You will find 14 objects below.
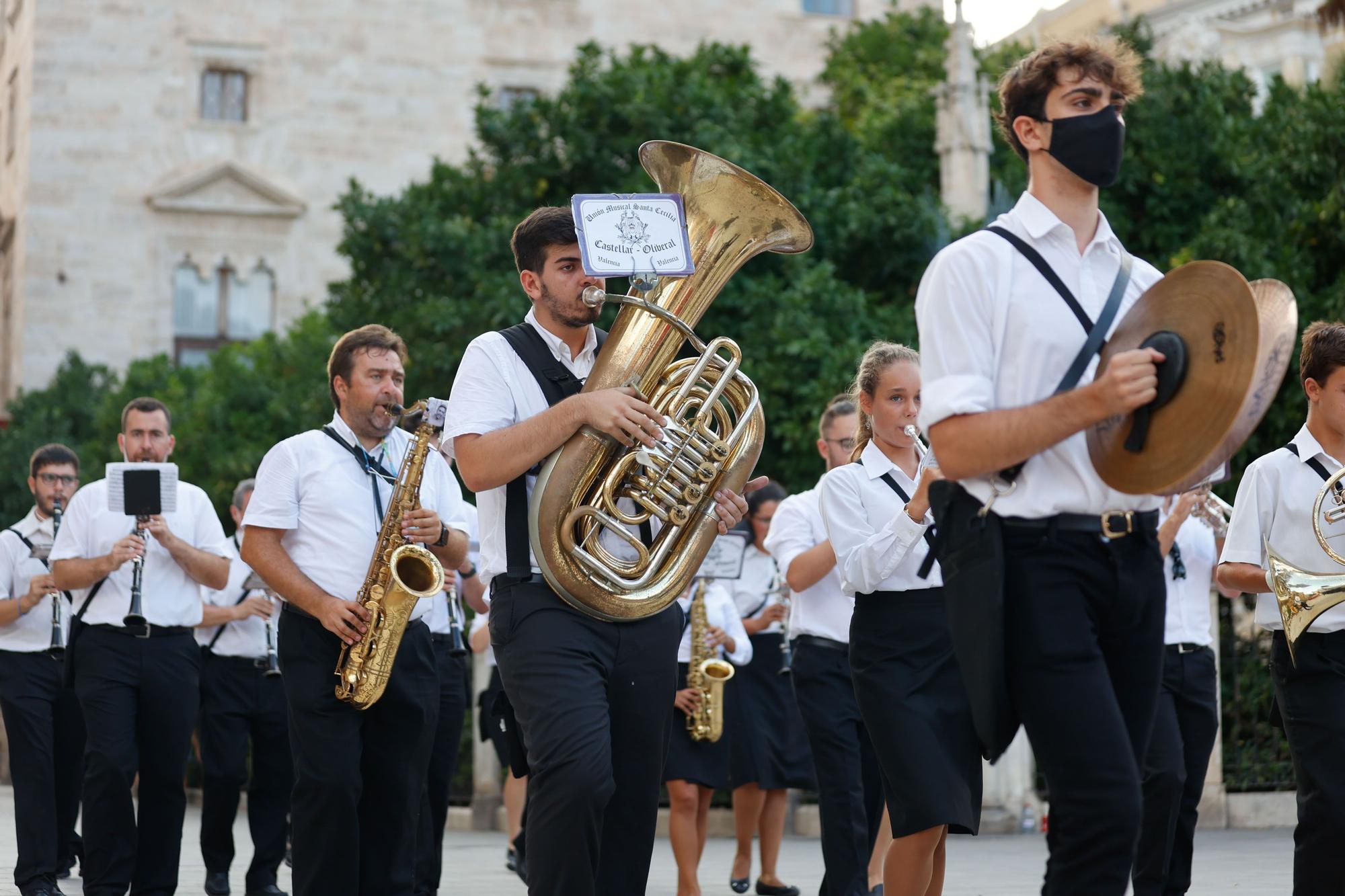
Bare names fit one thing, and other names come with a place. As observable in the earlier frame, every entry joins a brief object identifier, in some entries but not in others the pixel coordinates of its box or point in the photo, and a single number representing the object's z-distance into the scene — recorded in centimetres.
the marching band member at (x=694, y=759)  989
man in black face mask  410
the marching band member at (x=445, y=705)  963
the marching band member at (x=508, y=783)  1157
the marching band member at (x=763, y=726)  1088
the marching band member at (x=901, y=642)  618
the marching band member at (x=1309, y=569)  621
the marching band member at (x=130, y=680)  885
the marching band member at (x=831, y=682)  848
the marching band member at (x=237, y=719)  1099
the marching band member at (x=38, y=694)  989
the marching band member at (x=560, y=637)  548
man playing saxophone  700
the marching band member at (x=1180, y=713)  793
